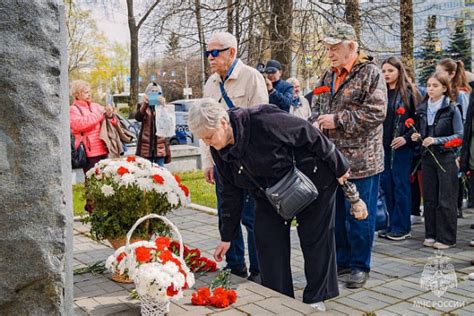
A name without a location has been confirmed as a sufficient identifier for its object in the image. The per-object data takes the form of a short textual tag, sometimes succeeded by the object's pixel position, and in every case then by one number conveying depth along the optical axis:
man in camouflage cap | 4.12
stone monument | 2.04
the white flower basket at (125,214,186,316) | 3.03
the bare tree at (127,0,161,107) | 19.53
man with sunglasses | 4.17
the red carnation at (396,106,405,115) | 5.62
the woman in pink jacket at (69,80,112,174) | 6.83
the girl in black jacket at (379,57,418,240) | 5.64
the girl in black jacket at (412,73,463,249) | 5.32
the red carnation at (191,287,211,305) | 3.40
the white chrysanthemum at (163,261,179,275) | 2.98
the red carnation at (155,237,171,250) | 3.19
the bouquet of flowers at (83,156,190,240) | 4.23
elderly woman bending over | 3.20
